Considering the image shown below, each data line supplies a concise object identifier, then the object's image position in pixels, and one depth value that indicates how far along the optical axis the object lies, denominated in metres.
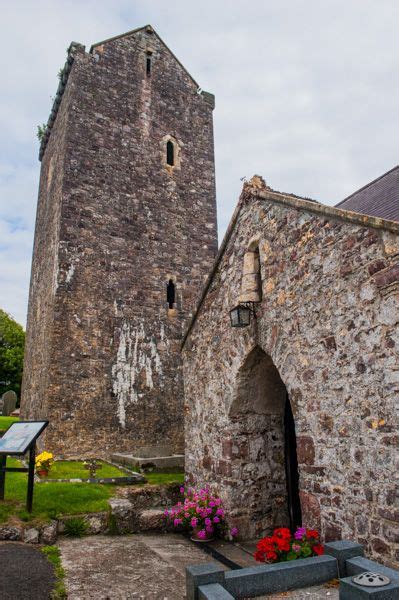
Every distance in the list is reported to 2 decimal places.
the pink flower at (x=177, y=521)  6.69
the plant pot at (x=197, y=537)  6.52
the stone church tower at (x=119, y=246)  11.84
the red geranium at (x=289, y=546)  4.67
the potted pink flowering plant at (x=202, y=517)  6.50
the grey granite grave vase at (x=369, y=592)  3.12
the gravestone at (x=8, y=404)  24.10
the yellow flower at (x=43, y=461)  8.72
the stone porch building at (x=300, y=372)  4.34
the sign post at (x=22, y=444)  6.43
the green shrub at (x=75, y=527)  6.32
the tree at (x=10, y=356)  34.16
